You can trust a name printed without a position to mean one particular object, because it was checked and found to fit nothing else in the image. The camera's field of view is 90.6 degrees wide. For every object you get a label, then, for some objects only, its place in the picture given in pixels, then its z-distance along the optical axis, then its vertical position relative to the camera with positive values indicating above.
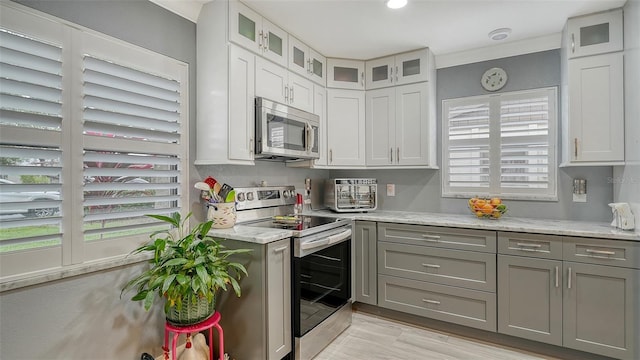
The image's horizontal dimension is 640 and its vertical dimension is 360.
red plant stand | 1.73 -0.83
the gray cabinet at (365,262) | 2.94 -0.79
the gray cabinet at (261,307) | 1.97 -0.83
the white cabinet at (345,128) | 3.28 +0.53
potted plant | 1.65 -0.52
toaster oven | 3.20 -0.17
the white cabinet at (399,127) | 3.08 +0.51
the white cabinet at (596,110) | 2.32 +0.51
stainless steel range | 2.17 -0.65
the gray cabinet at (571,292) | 2.07 -0.81
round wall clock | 2.98 +0.94
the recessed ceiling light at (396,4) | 2.22 +1.24
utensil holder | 2.26 -0.25
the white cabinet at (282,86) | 2.45 +0.78
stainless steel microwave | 2.39 +0.39
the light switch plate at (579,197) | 2.66 -0.17
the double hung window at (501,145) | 2.82 +0.31
